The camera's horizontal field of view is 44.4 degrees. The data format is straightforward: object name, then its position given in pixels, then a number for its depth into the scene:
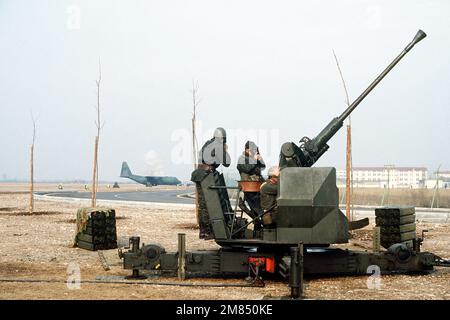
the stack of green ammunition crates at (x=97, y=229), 15.07
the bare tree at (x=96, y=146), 23.00
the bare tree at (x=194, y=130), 25.80
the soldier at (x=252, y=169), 10.48
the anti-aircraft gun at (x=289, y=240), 9.62
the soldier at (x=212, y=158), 10.28
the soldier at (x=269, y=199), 9.89
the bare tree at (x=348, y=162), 18.09
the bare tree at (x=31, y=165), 27.87
